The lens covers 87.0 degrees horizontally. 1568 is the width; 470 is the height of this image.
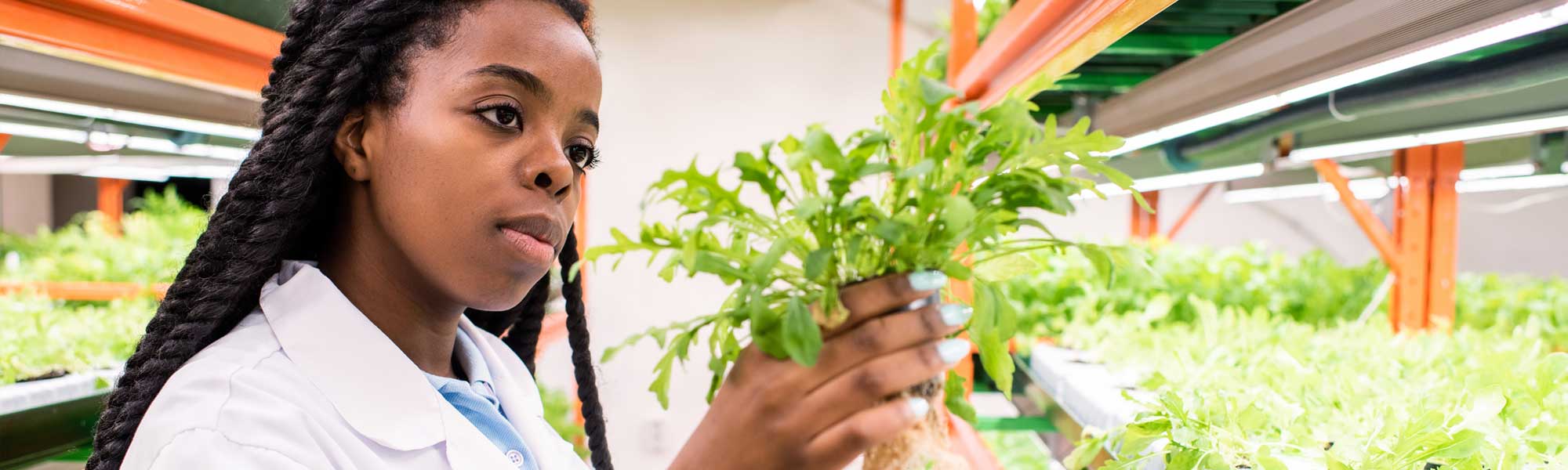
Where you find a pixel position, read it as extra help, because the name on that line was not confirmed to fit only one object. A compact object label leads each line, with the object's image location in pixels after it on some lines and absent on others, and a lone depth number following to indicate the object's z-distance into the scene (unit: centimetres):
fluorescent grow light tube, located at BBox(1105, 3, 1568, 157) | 83
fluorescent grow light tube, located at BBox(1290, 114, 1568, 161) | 160
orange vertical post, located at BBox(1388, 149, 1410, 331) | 269
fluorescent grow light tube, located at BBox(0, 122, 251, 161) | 186
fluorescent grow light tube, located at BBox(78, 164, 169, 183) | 338
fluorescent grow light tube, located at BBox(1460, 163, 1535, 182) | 292
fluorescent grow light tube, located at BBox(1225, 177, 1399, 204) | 318
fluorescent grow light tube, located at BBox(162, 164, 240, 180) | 317
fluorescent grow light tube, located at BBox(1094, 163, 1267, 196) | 274
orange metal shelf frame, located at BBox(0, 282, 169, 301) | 334
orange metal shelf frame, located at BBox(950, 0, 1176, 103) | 97
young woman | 78
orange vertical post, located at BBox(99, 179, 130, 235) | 507
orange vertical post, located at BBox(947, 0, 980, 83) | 213
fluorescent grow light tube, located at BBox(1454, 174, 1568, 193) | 310
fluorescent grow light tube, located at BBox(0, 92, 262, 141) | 140
